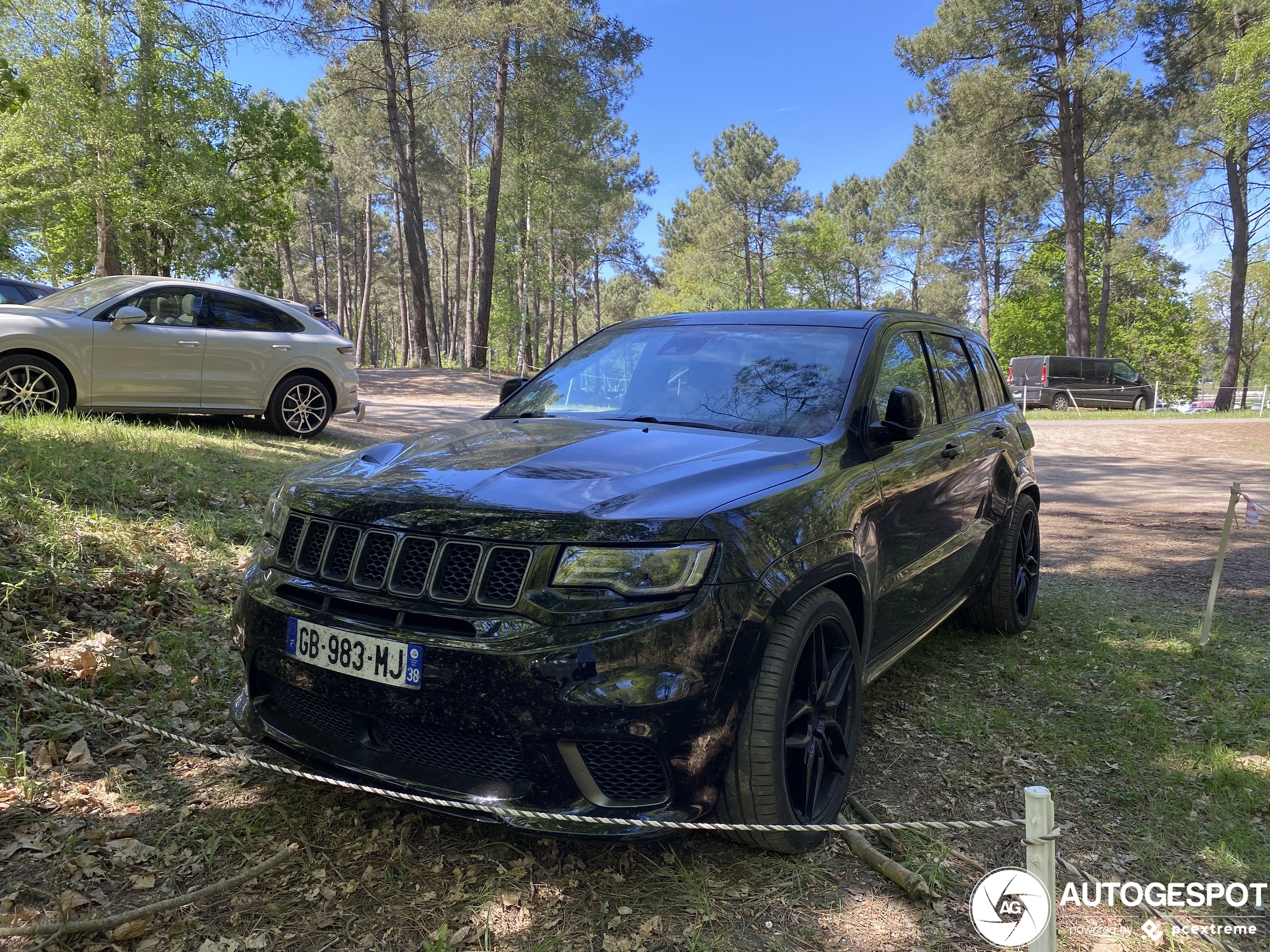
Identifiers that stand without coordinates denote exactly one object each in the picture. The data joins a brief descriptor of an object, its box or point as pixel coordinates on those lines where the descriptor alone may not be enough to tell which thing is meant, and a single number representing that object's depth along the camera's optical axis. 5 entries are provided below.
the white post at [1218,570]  4.62
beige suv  7.38
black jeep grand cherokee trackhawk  2.13
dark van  28.50
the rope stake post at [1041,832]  1.72
